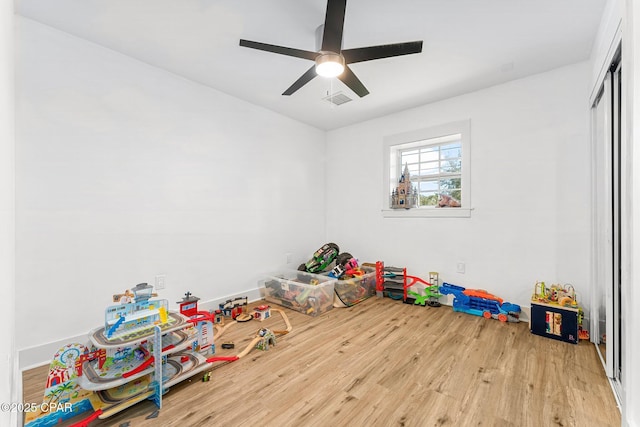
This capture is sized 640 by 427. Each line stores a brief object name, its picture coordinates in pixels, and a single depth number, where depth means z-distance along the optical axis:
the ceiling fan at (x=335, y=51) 1.64
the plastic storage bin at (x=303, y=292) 3.09
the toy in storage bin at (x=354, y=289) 3.36
